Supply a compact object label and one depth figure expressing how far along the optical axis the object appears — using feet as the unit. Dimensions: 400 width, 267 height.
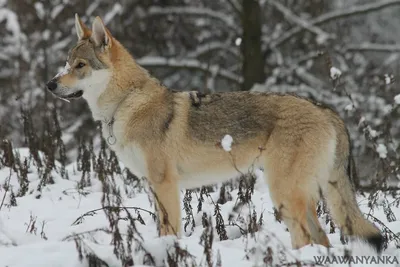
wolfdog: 32.09
